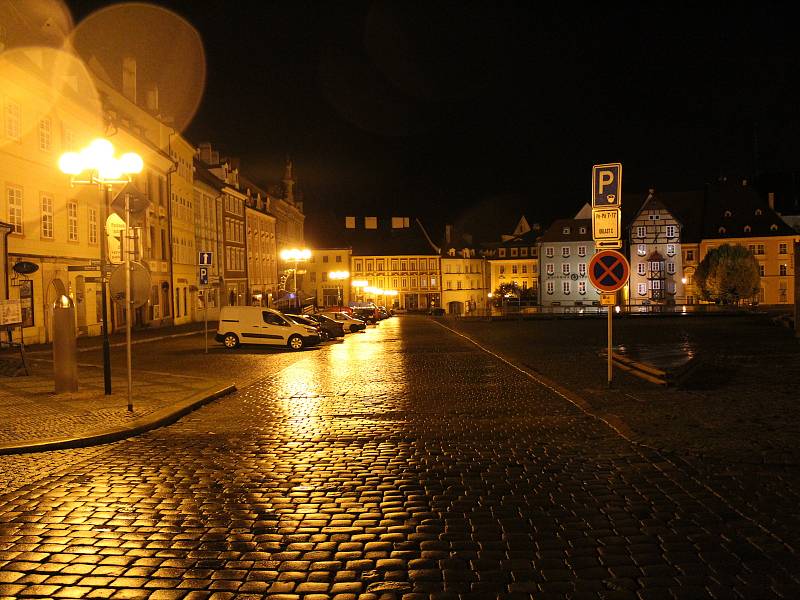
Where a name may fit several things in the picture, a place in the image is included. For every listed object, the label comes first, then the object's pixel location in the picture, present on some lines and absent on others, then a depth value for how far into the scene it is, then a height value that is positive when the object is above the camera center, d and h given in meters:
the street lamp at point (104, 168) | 13.90 +2.35
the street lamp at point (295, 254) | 52.31 +2.52
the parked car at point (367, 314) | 57.45 -1.85
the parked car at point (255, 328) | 30.50 -1.43
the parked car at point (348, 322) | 46.12 -1.91
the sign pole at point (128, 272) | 13.62 +0.39
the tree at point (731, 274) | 71.12 +0.60
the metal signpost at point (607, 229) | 14.48 +1.04
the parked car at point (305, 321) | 34.67 -1.38
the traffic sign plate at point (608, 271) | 14.41 +0.23
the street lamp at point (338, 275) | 70.79 +1.43
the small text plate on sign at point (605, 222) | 14.77 +1.16
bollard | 14.73 -0.98
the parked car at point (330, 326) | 37.97 -1.80
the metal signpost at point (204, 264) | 28.11 +1.06
